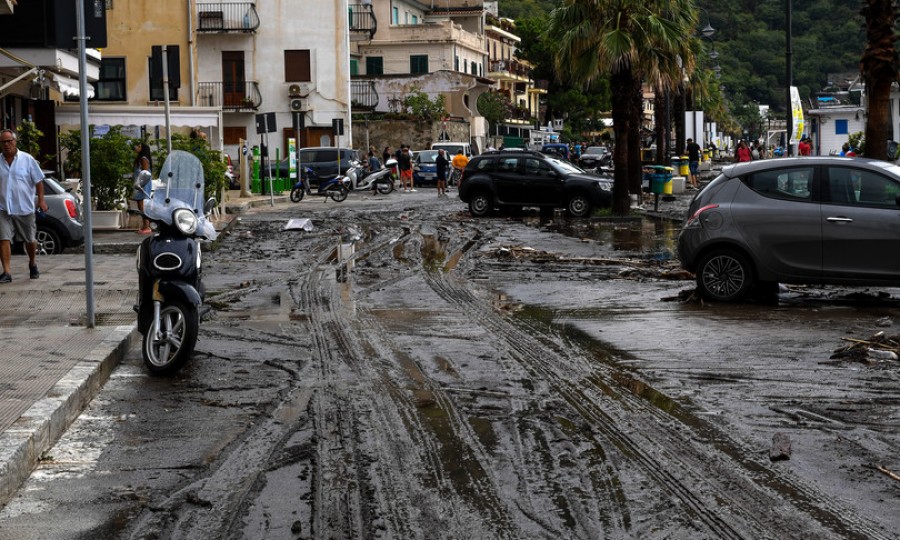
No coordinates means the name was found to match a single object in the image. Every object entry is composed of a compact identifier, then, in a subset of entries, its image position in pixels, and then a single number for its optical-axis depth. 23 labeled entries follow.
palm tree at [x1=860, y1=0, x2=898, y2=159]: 22.80
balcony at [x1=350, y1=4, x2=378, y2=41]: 68.12
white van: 59.88
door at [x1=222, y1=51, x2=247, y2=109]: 60.88
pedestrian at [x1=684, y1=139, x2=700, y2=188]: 50.12
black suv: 31.72
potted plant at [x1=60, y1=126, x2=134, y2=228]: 23.53
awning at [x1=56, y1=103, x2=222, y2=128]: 33.75
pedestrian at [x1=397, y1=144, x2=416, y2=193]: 51.30
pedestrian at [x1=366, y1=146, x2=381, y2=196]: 53.00
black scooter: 9.92
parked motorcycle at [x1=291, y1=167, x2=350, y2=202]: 40.84
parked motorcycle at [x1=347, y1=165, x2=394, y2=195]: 46.62
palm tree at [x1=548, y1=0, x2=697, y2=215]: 31.11
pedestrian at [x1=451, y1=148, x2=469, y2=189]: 55.31
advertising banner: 30.51
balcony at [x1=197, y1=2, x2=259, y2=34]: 60.41
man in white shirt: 15.08
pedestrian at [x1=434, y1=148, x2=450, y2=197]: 45.22
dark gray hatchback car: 13.71
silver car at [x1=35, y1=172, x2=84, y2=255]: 19.61
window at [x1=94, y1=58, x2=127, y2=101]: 53.44
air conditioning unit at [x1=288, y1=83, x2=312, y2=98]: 60.11
